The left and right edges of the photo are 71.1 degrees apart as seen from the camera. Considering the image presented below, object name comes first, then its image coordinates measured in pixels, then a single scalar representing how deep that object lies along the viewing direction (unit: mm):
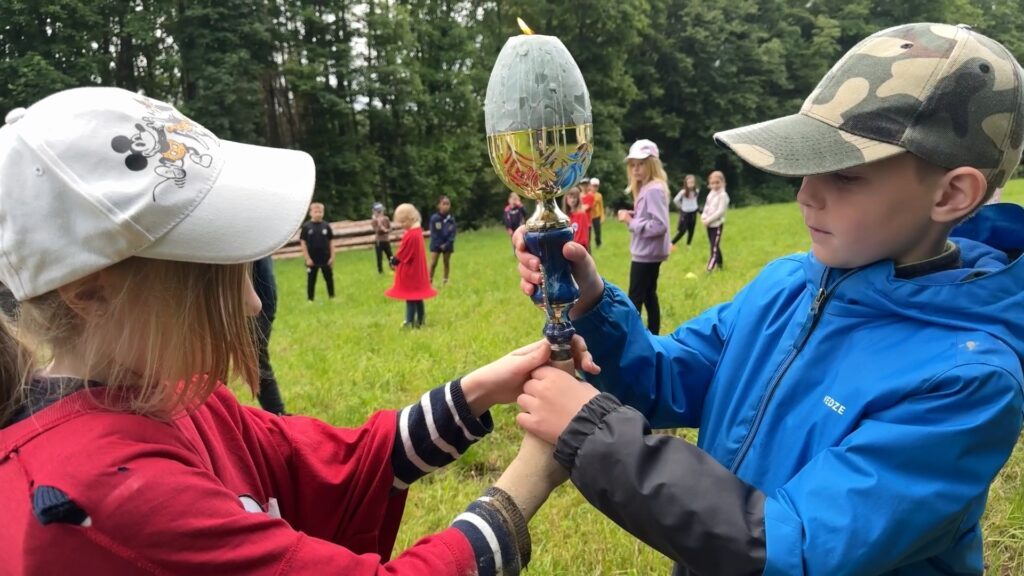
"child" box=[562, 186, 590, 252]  12141
